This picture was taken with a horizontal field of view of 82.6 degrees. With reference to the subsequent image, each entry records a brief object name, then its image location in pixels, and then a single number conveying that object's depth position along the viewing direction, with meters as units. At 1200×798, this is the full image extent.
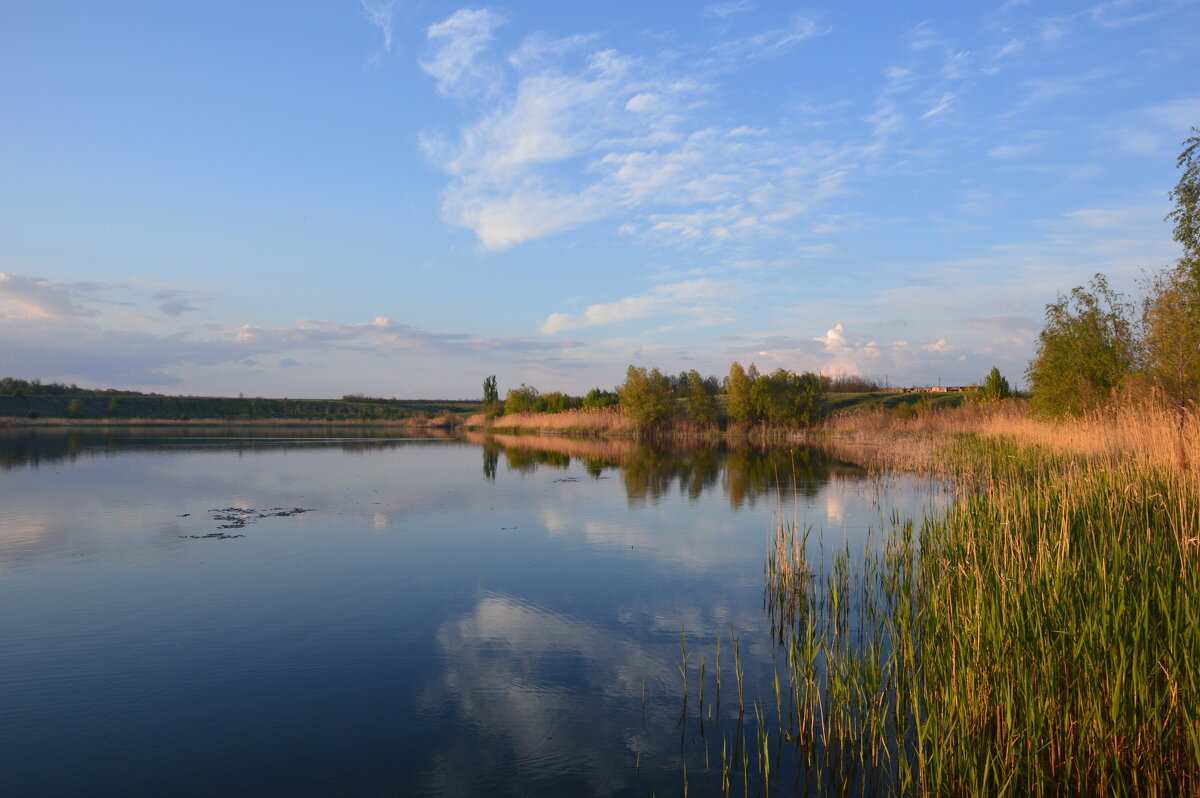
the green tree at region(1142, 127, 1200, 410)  13.37
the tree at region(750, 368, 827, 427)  49.72
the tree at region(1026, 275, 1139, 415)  22.20
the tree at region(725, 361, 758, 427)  50.41
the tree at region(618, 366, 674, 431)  52.09
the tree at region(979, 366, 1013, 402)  42.97
